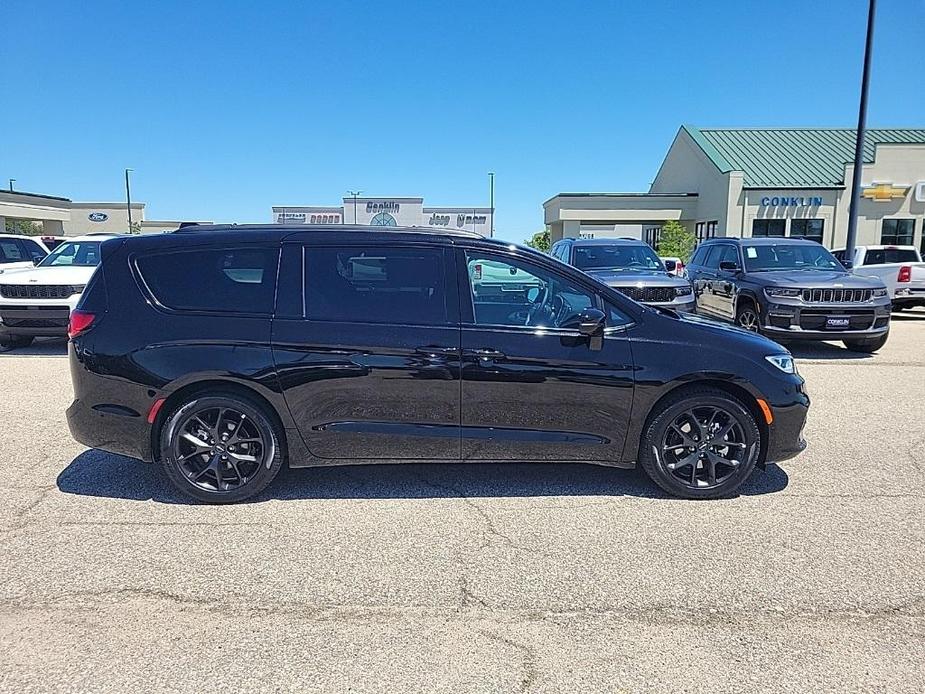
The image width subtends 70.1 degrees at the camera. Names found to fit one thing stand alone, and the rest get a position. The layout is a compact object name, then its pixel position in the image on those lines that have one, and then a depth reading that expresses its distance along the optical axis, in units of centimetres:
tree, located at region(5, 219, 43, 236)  4667
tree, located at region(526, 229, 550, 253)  4509
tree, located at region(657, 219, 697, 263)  3341
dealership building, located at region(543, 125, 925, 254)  3167
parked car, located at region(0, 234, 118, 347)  966
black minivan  417
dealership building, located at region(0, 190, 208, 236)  4631
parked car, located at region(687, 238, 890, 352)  972
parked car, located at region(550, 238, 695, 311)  1002
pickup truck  1573
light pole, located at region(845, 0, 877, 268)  1628
